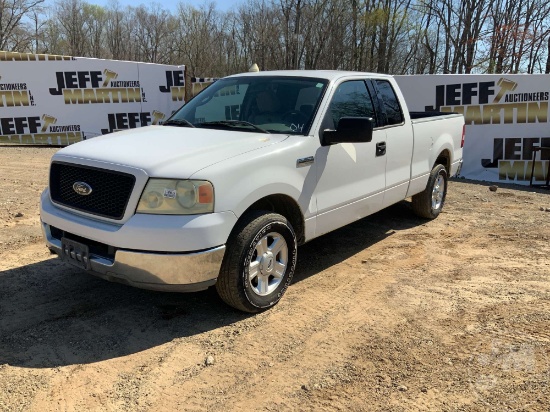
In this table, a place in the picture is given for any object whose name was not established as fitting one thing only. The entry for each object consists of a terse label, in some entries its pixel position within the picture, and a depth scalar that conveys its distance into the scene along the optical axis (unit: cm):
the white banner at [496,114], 1004
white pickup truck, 317
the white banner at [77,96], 1377
